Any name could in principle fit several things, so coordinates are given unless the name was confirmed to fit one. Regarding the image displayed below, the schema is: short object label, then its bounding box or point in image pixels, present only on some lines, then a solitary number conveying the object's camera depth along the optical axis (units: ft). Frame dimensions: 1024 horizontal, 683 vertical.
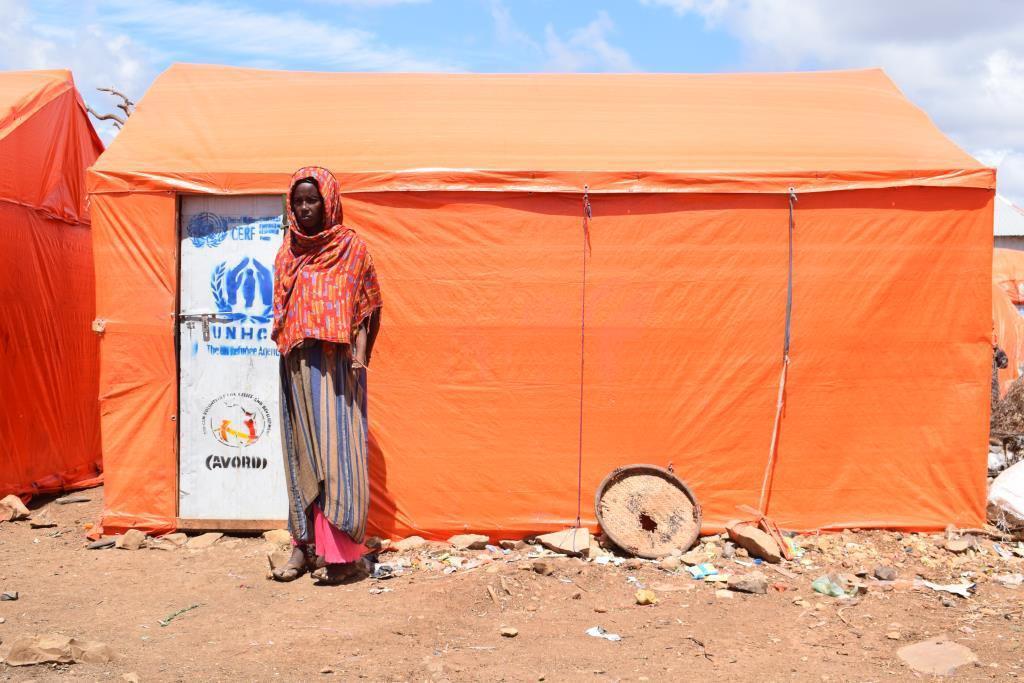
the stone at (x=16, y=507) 19.79
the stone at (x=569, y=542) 16.78
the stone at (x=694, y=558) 16.56
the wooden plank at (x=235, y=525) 18.10
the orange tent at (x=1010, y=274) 52.08
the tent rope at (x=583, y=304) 17.48
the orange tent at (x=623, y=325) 17.57
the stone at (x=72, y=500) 21.54
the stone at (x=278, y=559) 16.11
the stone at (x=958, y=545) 17.04
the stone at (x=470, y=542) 17.40
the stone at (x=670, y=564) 16.25
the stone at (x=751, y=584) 15.11
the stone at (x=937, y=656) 12.08
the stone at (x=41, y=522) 19.24
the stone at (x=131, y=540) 17.48
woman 15.14
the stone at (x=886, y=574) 15.83
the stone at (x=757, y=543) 16.43
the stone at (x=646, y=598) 14.67
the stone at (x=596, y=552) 16.74
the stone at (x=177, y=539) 17.79
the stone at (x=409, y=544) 17.47
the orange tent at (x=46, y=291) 20.76
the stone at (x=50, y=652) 11.84
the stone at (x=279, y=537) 17.66
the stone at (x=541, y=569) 15.85
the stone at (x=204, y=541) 17.63
